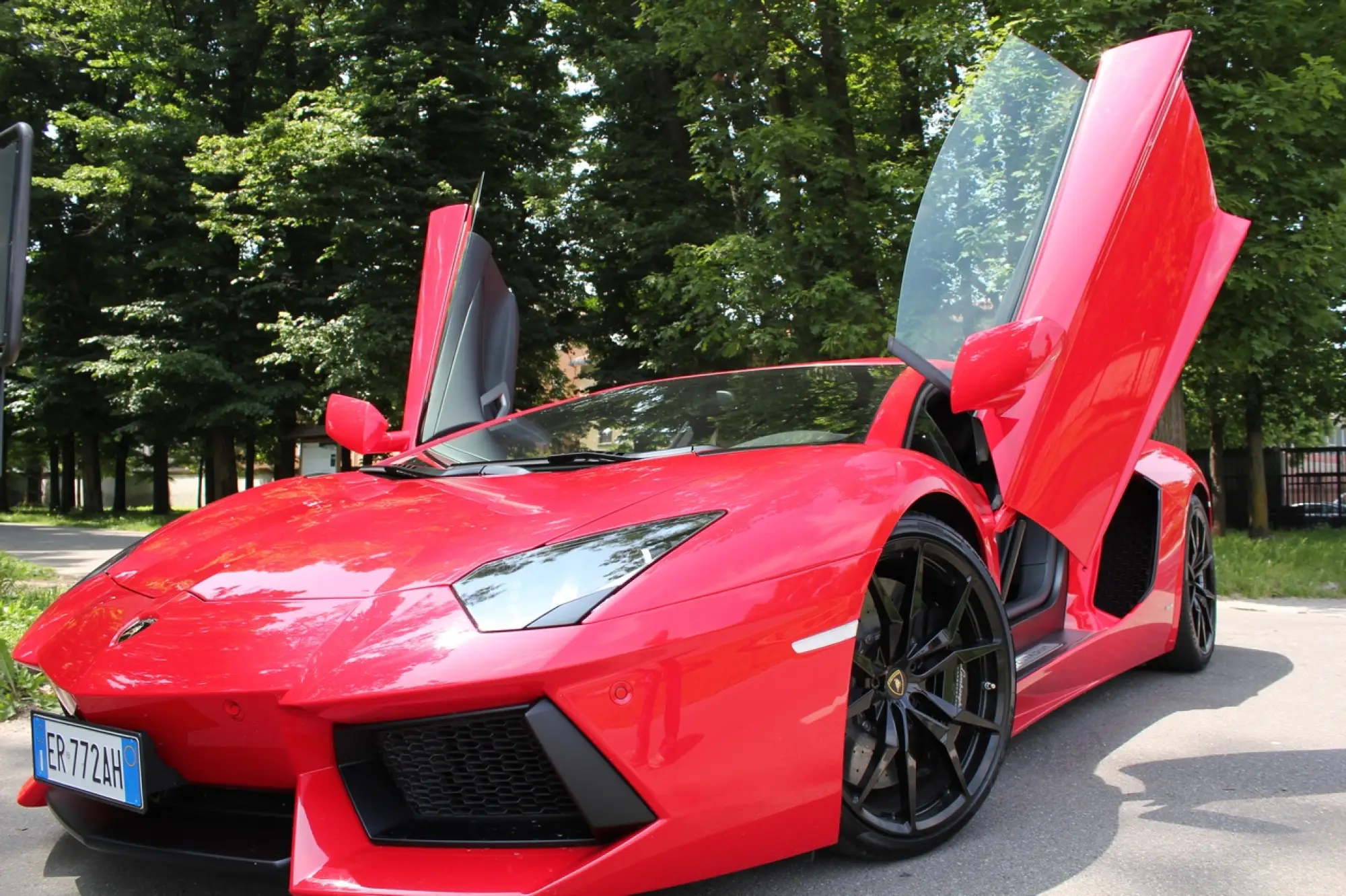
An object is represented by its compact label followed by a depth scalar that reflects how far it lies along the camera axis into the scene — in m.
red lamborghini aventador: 1.69
